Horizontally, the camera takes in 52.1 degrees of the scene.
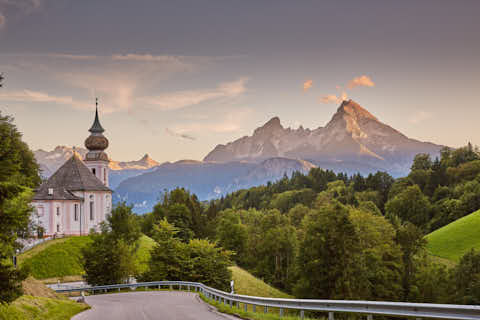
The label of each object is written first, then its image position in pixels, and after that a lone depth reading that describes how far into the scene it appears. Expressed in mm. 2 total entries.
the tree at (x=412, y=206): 126250
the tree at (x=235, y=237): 105756
